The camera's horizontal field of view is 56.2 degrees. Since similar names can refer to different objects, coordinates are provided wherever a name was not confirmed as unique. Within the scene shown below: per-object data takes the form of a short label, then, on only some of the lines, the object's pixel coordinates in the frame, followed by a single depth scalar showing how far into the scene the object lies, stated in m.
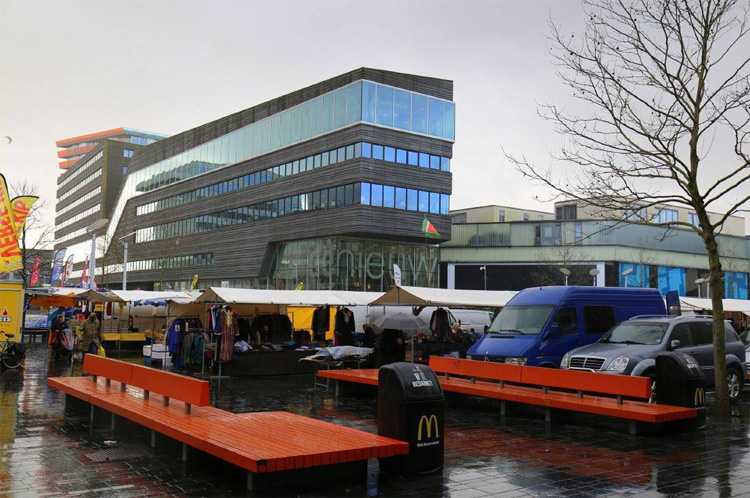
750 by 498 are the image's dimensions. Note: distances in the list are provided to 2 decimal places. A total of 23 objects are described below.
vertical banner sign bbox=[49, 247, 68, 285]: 49.72
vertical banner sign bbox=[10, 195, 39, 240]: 25.08
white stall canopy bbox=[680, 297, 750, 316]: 28.29
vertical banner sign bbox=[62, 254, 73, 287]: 54.03
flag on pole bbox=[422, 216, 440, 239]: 51.38
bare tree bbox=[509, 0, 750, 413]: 13.59
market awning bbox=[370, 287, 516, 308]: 21.33
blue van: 15.52
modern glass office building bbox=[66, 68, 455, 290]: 50.22
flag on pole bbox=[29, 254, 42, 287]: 52.46
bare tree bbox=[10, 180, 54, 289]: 43.33
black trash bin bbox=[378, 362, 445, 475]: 7.90
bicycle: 20.97
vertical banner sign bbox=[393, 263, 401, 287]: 35.21
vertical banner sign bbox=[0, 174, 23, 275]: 22.84
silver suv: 13.16
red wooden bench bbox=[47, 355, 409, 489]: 7.02
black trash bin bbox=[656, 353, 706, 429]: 11.10
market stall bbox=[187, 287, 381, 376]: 20.53
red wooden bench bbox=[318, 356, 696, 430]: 10.54
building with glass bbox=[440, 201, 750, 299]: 59.53
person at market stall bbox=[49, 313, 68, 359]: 26.23
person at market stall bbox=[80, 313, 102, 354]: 23.20
